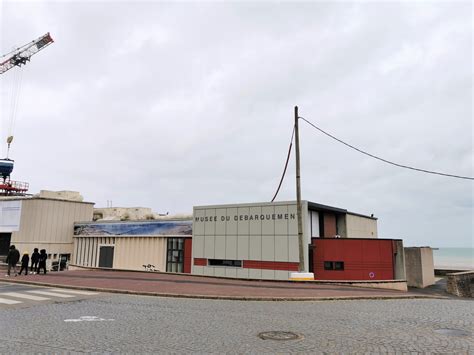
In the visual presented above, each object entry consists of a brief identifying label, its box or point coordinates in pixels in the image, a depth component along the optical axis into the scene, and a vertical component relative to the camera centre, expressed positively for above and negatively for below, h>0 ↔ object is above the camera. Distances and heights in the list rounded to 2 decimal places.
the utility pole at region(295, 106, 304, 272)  17.50 +2.84
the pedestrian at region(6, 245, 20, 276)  20.59 -0.48
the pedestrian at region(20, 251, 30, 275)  20.51 -0.63
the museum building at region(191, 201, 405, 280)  21.66 +0.35
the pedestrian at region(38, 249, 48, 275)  21.80 -0.65
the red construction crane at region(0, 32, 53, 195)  64.94 +33.95
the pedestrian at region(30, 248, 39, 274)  21.69 -0.48
